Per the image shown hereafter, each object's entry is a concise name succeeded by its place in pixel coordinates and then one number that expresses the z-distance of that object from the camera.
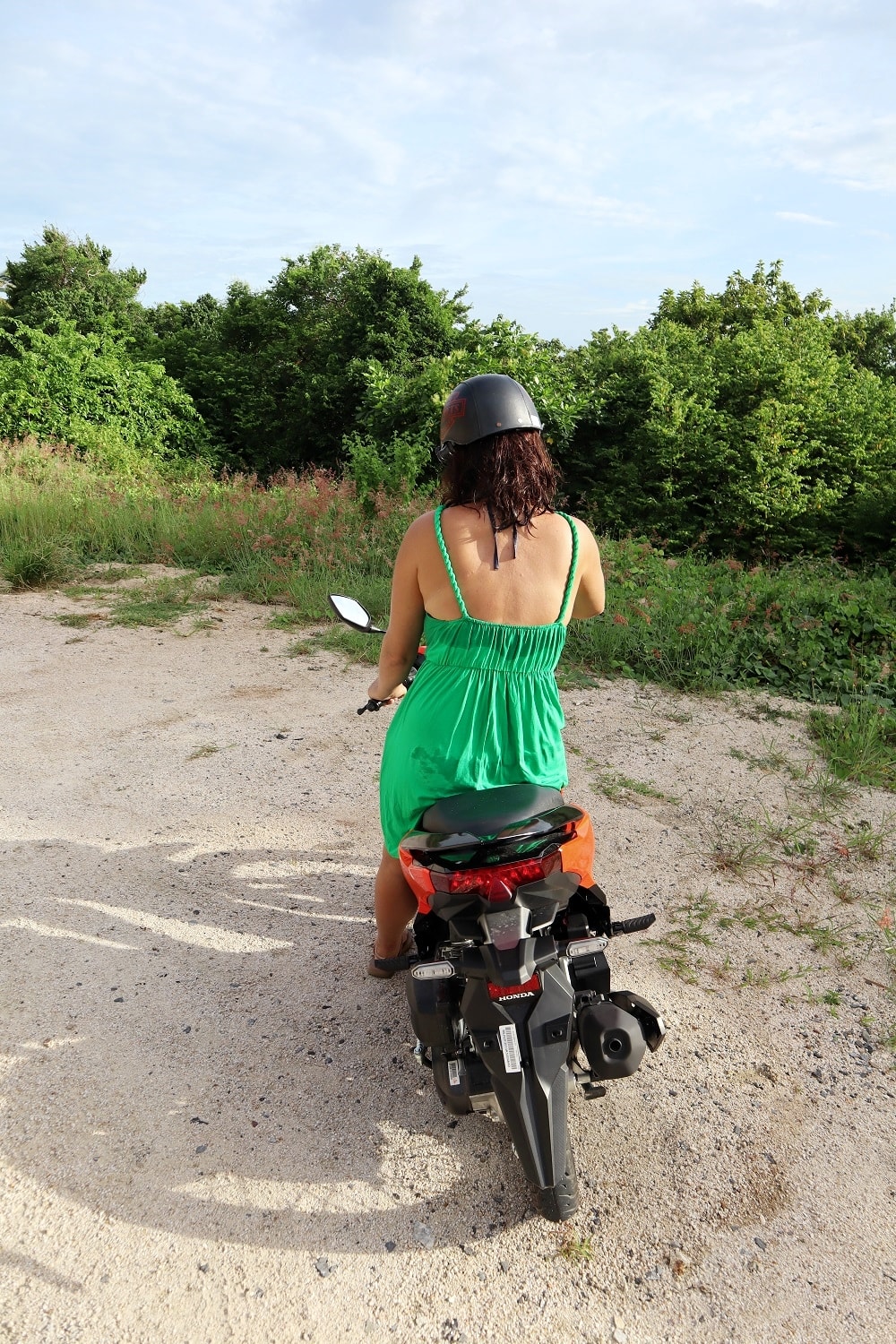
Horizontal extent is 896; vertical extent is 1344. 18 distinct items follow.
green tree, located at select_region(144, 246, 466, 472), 16.78
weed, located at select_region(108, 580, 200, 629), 7.11
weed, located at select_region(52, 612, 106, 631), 6.98
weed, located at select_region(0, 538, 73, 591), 7.92
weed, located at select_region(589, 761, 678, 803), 4.48
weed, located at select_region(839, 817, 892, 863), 4.02
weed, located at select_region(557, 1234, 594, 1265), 2.10
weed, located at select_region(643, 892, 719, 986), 3.20
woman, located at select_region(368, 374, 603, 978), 2.26
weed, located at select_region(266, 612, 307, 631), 7.06
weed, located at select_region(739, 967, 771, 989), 3.13
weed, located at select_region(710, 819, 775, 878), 3.88
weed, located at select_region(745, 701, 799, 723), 5.50
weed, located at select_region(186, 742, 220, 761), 4.77
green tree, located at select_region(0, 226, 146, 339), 21.16
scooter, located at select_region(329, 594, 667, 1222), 1.96
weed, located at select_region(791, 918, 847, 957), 3.37
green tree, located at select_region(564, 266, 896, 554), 11.59
